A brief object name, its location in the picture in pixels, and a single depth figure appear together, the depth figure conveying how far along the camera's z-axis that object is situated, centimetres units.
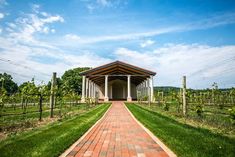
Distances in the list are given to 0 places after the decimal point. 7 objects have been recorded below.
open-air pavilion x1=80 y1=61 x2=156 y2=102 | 2724
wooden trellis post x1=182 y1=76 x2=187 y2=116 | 970
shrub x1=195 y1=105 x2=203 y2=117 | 892
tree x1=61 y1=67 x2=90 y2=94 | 4928
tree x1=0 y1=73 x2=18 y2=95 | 5353
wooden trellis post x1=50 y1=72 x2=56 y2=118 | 956
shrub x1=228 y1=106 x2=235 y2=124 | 499
